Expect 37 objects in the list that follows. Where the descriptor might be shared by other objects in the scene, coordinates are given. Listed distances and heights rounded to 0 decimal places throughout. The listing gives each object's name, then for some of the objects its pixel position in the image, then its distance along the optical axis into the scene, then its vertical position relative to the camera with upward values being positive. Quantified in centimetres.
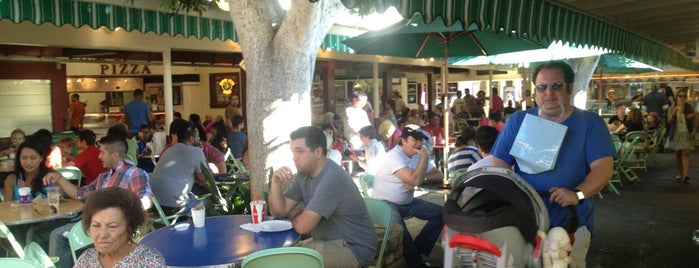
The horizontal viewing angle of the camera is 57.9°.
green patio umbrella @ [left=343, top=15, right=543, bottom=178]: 712 +60
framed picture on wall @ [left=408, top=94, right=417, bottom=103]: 2206 -15
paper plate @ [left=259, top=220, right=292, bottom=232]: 371 -78
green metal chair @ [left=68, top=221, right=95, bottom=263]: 373 -84
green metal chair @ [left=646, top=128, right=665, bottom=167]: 1212 -100
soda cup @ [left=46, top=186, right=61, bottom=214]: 464 -75
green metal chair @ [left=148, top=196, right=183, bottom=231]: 498 -103
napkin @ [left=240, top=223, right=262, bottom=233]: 372 -79
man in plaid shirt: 470 -62
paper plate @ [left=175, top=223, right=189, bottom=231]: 386 -80
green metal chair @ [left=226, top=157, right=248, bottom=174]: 799 -93
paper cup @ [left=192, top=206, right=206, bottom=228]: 389 -75
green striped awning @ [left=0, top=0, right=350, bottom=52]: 600 +85
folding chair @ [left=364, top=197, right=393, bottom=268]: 409 -79
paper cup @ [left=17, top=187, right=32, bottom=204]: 468 -73
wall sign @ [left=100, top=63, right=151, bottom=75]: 1502 +65
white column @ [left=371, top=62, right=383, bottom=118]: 1631 +13
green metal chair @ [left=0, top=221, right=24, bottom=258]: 380 -85
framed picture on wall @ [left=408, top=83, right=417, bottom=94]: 2211 +20
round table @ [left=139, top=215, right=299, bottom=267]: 321 -82
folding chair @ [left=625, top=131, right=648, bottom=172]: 1076 -104
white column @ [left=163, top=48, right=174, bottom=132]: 1032 +26
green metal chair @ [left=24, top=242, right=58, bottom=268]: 312 -78
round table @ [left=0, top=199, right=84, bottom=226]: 440 -84
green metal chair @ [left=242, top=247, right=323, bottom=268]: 279 -73
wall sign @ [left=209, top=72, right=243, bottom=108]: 1505 +20
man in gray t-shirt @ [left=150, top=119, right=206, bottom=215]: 557 -73
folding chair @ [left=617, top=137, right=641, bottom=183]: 996 -101
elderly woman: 266 -57
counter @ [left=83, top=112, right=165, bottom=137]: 1361 -54
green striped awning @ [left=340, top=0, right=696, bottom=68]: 344 +50
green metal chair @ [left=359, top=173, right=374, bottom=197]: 583 -82
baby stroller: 234 -49
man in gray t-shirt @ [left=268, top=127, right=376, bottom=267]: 362 -66
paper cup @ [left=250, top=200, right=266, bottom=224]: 388 -71
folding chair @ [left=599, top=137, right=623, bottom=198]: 950 -121
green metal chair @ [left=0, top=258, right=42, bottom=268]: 275 -72
